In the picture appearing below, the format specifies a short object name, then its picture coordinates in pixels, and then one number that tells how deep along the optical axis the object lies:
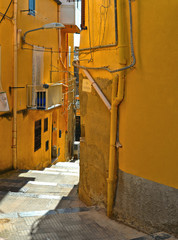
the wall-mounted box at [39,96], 13.88
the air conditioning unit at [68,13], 17.92
